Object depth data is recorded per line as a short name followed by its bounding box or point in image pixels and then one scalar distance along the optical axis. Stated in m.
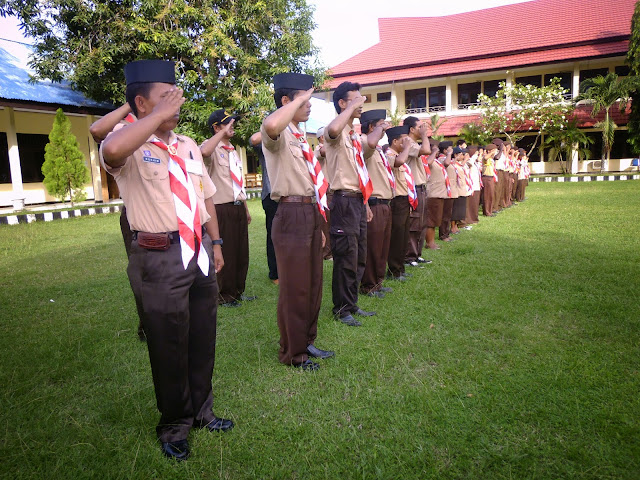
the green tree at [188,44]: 13.48
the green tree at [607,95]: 20.47
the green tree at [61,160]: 13.87
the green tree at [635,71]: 20.45
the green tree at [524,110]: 22.33
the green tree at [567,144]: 22.47
